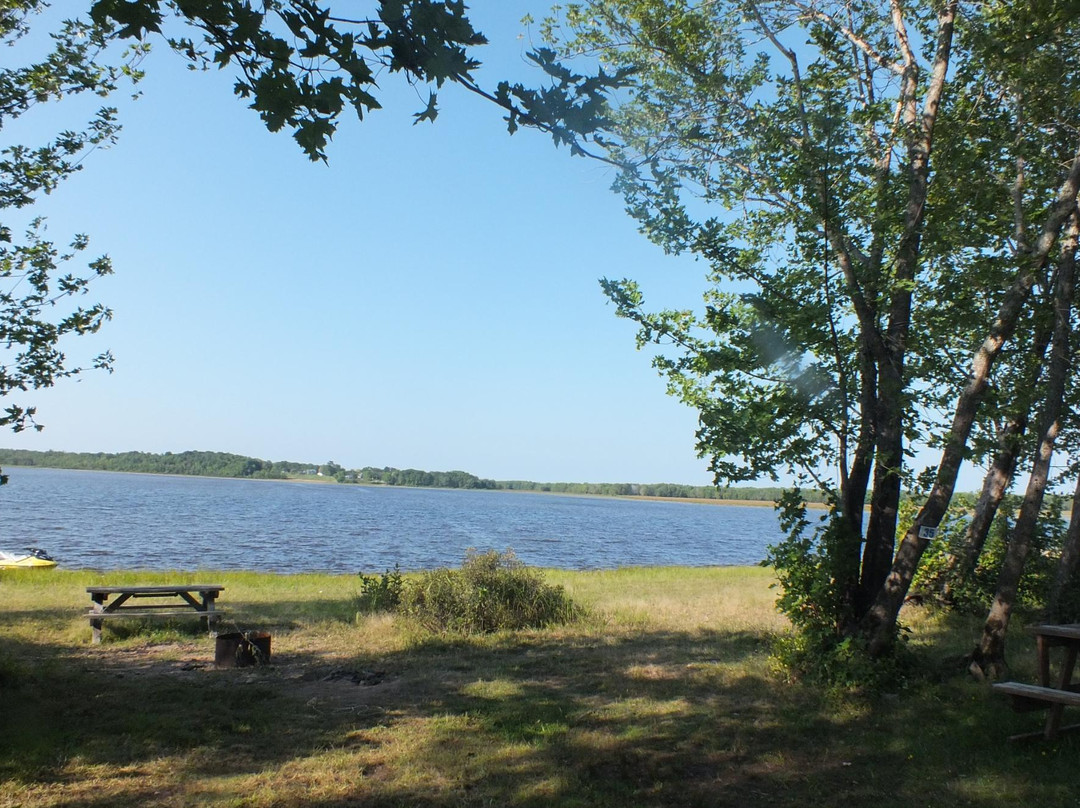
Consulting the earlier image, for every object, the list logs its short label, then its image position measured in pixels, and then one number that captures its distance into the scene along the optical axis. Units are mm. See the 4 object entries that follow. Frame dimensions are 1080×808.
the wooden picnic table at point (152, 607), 10305
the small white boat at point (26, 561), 20172
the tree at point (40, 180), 7523
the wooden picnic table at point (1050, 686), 5684
